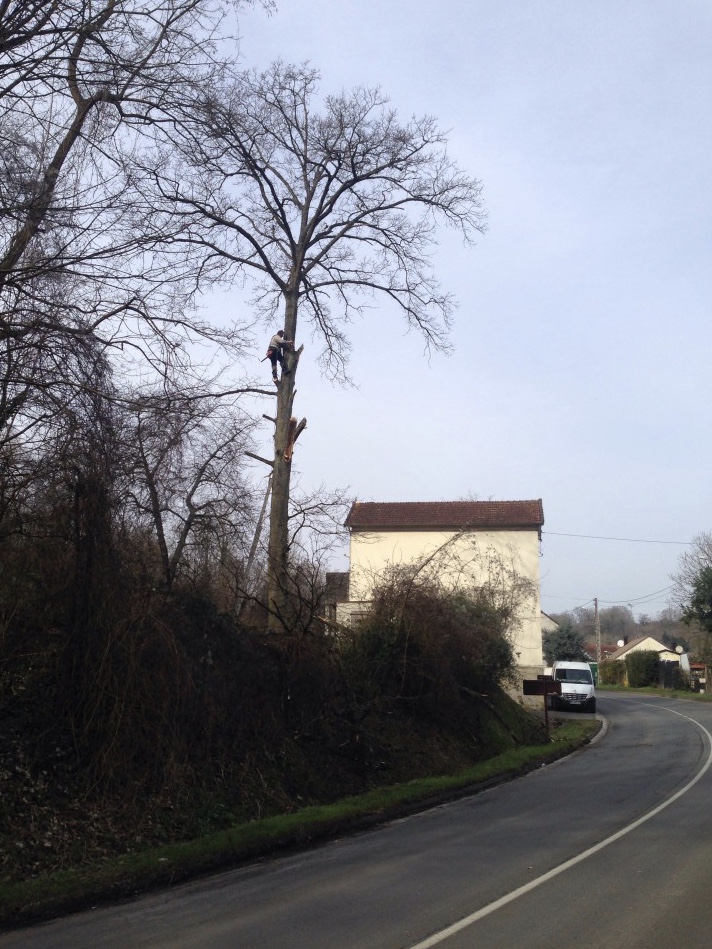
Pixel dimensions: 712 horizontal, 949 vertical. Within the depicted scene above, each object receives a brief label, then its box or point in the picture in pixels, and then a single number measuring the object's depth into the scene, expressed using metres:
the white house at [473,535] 37.66
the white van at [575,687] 36.44
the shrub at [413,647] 18.00
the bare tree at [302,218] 17.83
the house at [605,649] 119.81
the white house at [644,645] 102.50
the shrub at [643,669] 64.81
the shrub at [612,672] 70.31
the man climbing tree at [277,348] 17.91
